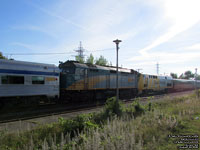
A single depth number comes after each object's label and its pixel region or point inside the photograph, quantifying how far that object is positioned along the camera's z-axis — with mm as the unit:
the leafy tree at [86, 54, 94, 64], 58706
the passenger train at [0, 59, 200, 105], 11617
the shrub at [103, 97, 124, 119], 8926
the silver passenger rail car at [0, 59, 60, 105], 11320
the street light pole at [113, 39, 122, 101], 11756
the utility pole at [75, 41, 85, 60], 59462
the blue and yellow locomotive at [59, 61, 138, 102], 15446
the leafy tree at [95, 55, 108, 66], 61197
